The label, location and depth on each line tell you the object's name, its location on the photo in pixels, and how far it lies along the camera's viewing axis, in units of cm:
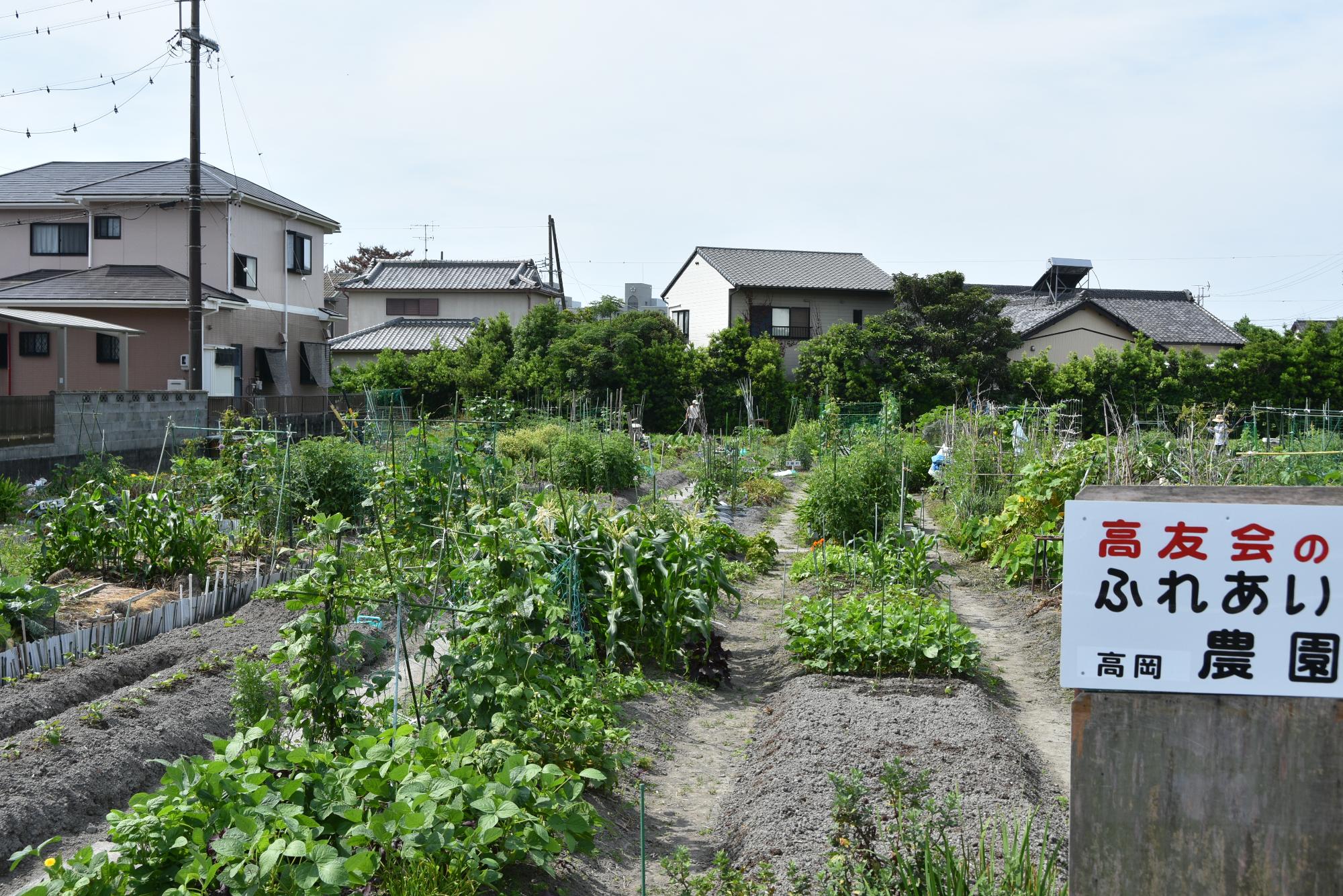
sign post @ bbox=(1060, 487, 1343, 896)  208
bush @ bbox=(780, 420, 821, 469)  2108
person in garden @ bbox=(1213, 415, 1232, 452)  1343
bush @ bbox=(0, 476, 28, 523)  975
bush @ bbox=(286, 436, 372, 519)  955
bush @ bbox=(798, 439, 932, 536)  1079
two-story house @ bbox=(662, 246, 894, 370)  2952
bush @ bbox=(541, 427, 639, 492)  1384
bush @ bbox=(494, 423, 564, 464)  1502
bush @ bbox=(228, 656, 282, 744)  403
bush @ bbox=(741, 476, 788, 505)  1532
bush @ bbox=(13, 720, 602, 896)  264
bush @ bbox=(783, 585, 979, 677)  604
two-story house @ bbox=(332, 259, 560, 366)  3244
